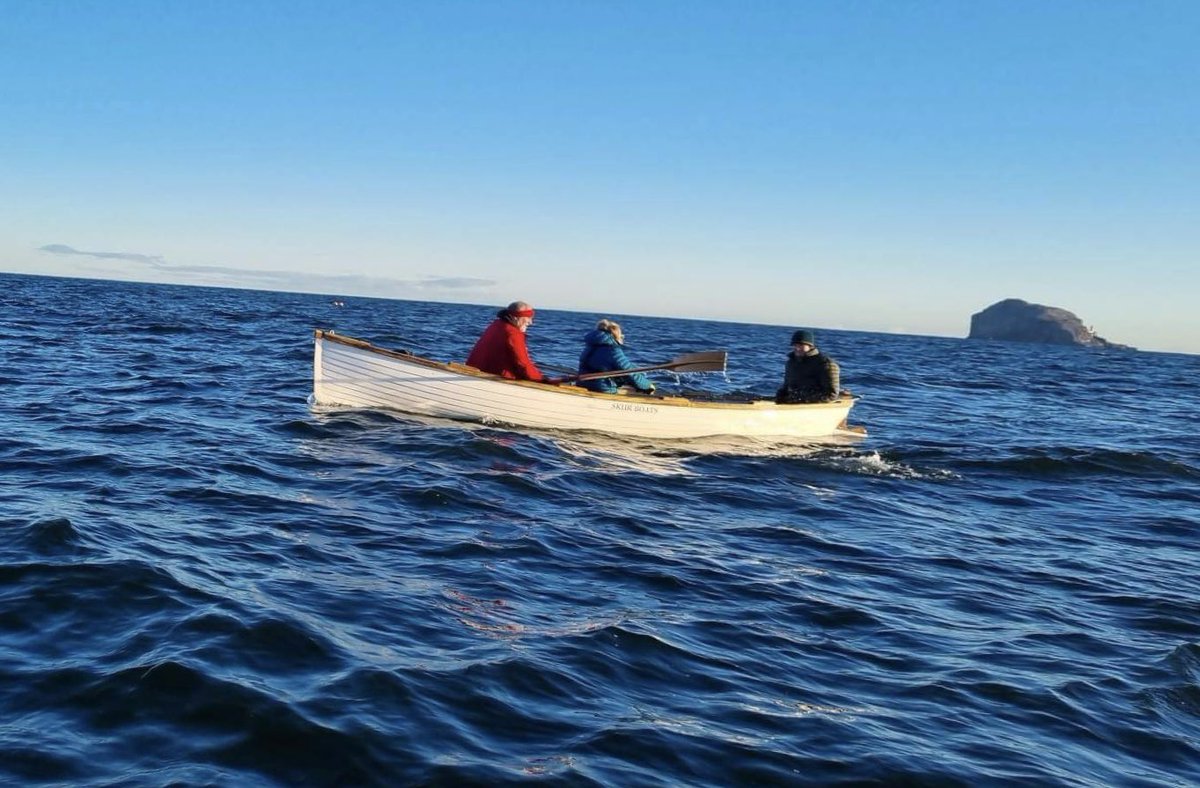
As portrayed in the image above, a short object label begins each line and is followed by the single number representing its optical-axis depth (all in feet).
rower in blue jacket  53.88
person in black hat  58.54
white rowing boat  50.83
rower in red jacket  51.42
